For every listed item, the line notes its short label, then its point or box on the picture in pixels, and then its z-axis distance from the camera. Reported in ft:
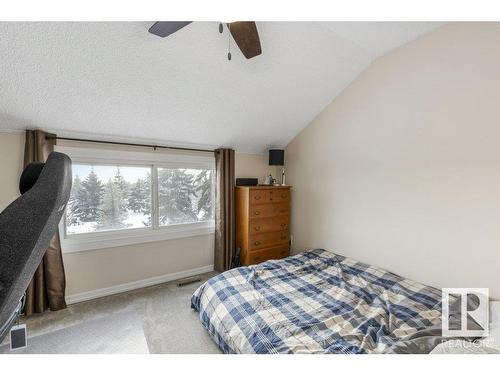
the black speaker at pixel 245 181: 10.86
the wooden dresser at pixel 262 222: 9.93
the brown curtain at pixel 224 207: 10.29
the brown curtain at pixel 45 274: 6.88
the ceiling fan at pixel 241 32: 4.23
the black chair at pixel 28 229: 1.86
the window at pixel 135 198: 8.13
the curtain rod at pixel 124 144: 7.57
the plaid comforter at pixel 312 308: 4.39
